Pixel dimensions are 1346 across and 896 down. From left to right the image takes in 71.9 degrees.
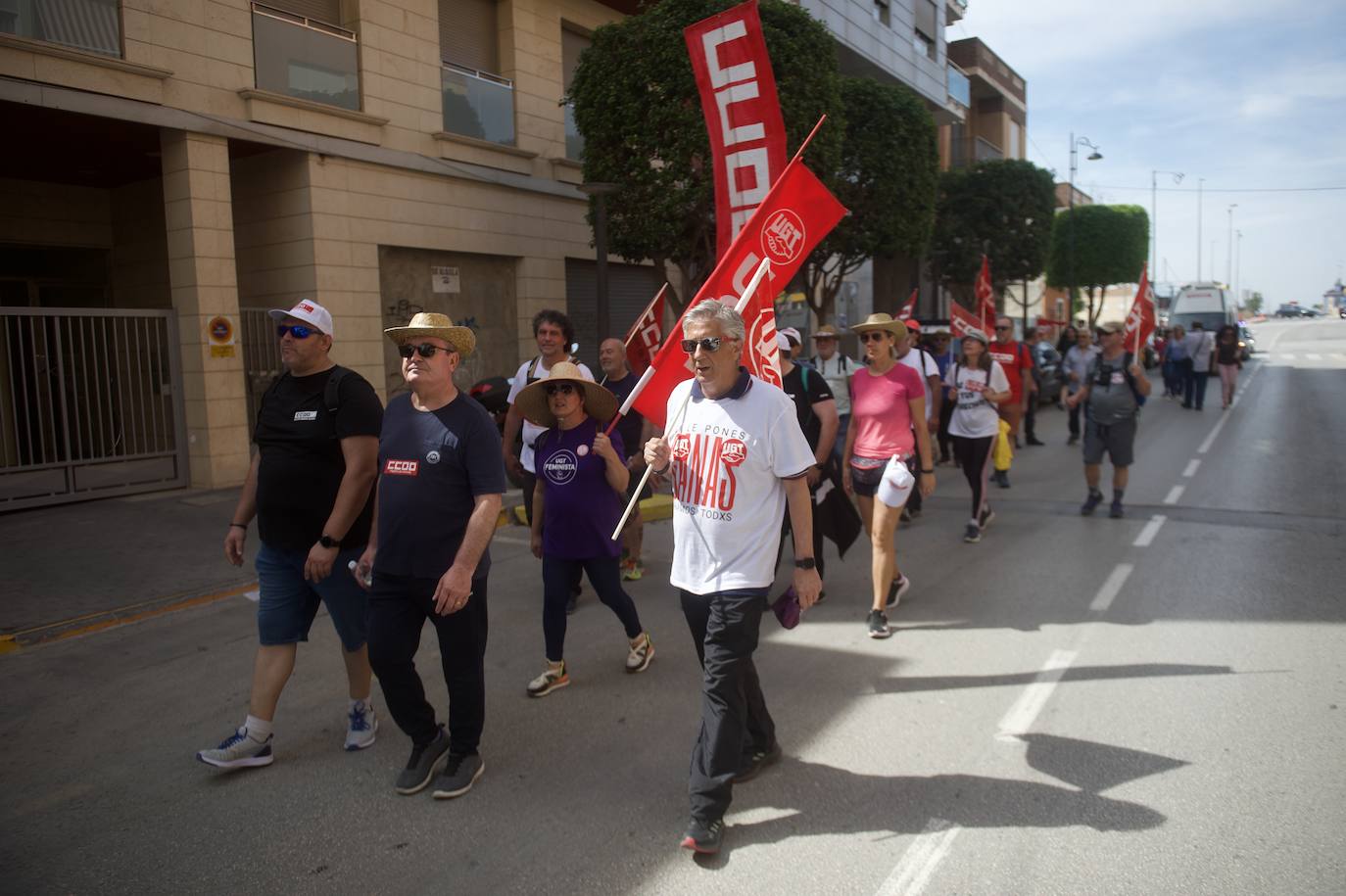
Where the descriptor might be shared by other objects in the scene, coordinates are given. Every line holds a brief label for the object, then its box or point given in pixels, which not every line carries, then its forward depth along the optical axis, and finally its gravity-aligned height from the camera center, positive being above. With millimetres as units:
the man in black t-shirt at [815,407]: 5949 -396
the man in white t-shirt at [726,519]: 3232 -612
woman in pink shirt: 5789 -442
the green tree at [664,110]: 12414 +3283
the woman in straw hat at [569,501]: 4625 -750
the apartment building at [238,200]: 9906 +2169
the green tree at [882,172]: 17797 +3329
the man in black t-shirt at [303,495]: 3752 -550
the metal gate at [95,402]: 9711 -438
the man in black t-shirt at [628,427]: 6527 -545
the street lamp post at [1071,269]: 42500 +3222
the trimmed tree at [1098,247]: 42062 +4140
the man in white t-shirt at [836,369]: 8086 -212
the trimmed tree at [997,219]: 28562 +3791
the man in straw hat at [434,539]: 3492 -688
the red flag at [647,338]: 8688 +129
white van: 32406 +1023
